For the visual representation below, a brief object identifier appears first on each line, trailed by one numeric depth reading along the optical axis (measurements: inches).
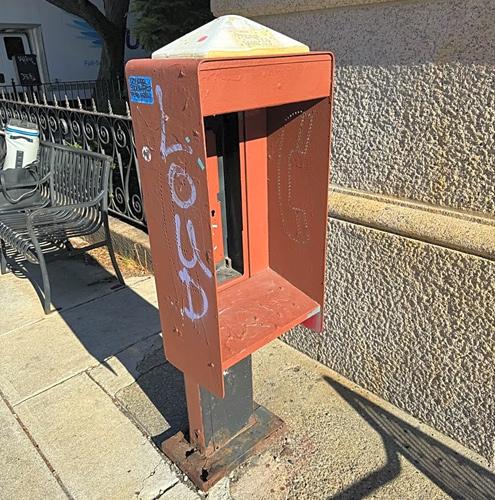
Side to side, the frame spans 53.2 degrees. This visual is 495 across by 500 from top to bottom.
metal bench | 129.7
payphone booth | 51.3
